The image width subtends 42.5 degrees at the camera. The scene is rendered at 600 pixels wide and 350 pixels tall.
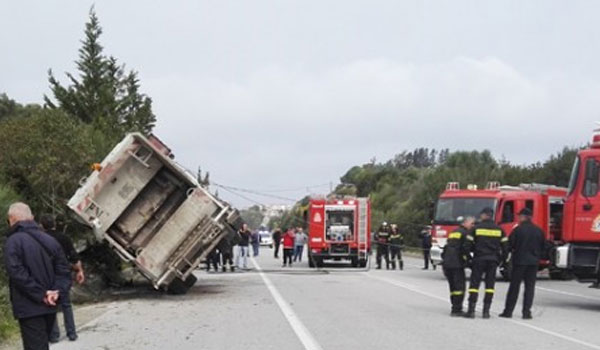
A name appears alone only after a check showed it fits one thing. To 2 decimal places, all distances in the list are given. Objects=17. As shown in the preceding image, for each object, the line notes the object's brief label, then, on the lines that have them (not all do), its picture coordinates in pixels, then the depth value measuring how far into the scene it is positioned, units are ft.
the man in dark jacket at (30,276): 20.81
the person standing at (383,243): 92.94
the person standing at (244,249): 85.40
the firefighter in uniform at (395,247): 92.02
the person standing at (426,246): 93.90
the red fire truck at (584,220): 48.67
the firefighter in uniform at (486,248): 42.47
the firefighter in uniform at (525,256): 42.16
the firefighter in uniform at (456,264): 42.34
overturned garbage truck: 50.90
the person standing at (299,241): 106.63
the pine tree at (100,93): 154.40
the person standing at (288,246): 97.04
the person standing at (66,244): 36.04
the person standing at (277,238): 126.93
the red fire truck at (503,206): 69.36
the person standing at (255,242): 117.82
